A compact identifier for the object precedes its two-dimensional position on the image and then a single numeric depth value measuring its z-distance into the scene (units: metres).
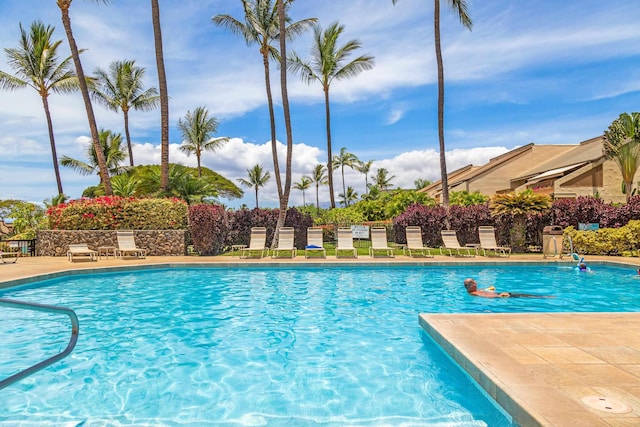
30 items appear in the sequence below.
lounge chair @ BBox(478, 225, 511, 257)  14.24
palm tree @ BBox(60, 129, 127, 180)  31.05
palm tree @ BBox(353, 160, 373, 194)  63.14
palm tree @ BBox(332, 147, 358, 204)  54.84
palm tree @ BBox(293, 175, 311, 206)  65.88
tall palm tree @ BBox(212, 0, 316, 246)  17.84
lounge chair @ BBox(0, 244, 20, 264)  13.02
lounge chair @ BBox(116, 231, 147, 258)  13.97
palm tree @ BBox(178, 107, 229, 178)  34.97
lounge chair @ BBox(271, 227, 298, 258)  14.27
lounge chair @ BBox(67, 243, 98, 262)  13.30
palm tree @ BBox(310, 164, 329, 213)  61.16
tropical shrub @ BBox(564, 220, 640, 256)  14.12
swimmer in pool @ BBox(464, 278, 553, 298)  8.20
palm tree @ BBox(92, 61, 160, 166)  29.16
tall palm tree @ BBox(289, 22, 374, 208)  23.56
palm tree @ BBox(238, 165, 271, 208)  54.75
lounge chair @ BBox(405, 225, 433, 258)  14.43
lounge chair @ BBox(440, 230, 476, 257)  14.39
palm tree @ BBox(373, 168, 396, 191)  65.38
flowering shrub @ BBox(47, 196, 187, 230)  15.27
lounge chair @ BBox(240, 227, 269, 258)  14.15
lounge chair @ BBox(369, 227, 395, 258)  14.00
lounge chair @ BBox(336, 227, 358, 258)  13.69
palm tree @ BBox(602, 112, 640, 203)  22.56
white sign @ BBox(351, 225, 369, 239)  16.67
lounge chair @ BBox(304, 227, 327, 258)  13.78
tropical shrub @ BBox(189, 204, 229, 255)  15.10
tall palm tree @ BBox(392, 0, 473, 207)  17.58
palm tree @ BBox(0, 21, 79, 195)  23.55
